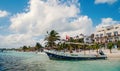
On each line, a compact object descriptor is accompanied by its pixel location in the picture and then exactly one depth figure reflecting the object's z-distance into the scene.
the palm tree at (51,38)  30.75
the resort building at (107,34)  33.11
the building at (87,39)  42.30
